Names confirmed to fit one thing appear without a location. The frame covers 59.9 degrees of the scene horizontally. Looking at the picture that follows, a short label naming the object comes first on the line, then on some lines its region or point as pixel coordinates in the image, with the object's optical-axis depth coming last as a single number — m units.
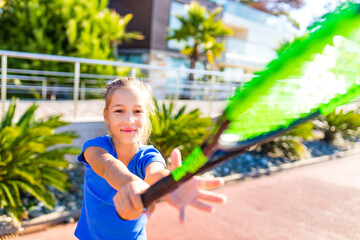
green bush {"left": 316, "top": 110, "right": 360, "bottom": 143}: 9.08
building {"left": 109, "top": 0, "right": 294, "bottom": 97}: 20.45
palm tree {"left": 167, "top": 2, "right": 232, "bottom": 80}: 17.84
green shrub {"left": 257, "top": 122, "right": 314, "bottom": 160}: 7.37
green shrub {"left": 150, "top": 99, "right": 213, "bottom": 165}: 4.92
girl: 1.47
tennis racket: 0.61
